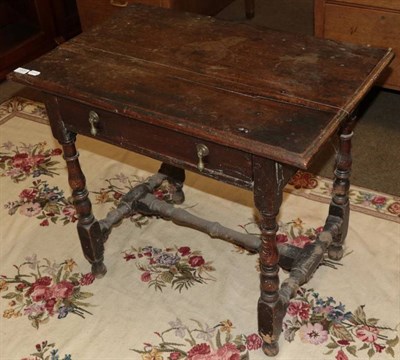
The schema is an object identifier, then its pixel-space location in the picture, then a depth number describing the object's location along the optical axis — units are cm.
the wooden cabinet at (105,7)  315
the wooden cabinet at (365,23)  262
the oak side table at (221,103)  157
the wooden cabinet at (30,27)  356
